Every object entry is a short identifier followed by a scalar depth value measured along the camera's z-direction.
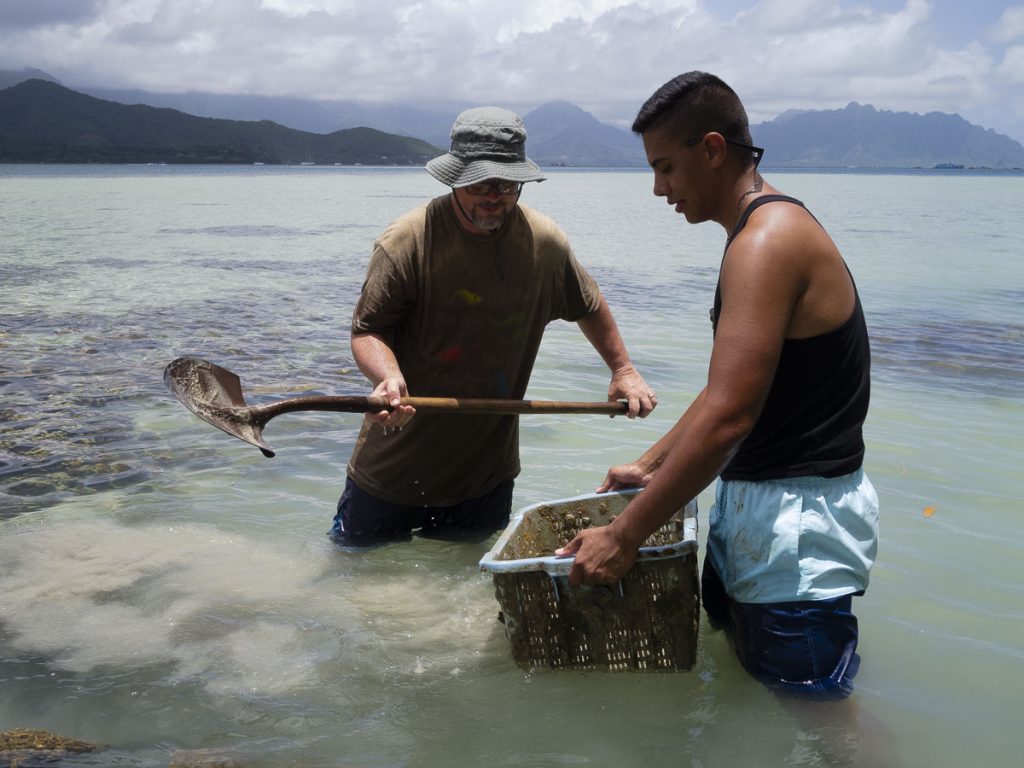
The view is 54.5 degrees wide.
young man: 2.58
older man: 3.73
